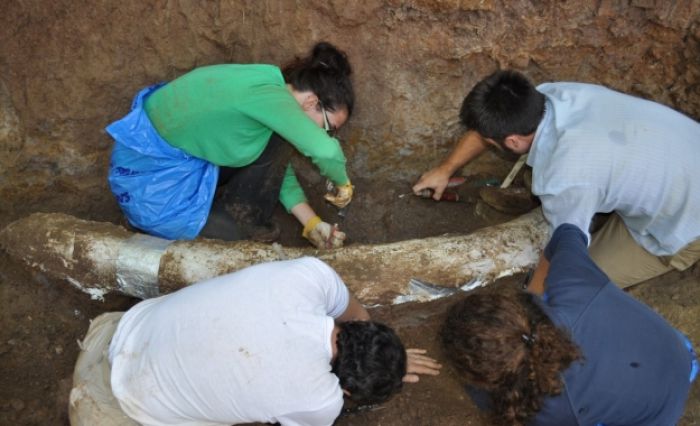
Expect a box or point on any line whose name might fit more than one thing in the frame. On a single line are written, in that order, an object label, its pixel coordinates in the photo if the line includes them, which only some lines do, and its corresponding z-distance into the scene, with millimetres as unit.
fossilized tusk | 2363
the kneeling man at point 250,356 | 1561
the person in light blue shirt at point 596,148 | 2088
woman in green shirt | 2238
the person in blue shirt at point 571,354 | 1537
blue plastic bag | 2449
